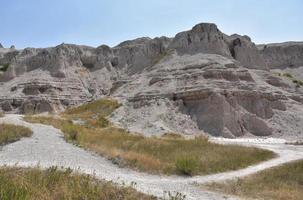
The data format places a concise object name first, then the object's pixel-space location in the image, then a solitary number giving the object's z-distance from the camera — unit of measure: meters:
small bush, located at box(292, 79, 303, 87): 30.74
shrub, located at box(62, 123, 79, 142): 13.07
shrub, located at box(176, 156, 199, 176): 9.10
